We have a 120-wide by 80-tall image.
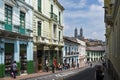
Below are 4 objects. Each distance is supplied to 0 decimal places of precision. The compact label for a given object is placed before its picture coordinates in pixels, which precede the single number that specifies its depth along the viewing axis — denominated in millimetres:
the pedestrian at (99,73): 7356
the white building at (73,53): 31408
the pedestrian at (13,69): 13376
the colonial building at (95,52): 61623
